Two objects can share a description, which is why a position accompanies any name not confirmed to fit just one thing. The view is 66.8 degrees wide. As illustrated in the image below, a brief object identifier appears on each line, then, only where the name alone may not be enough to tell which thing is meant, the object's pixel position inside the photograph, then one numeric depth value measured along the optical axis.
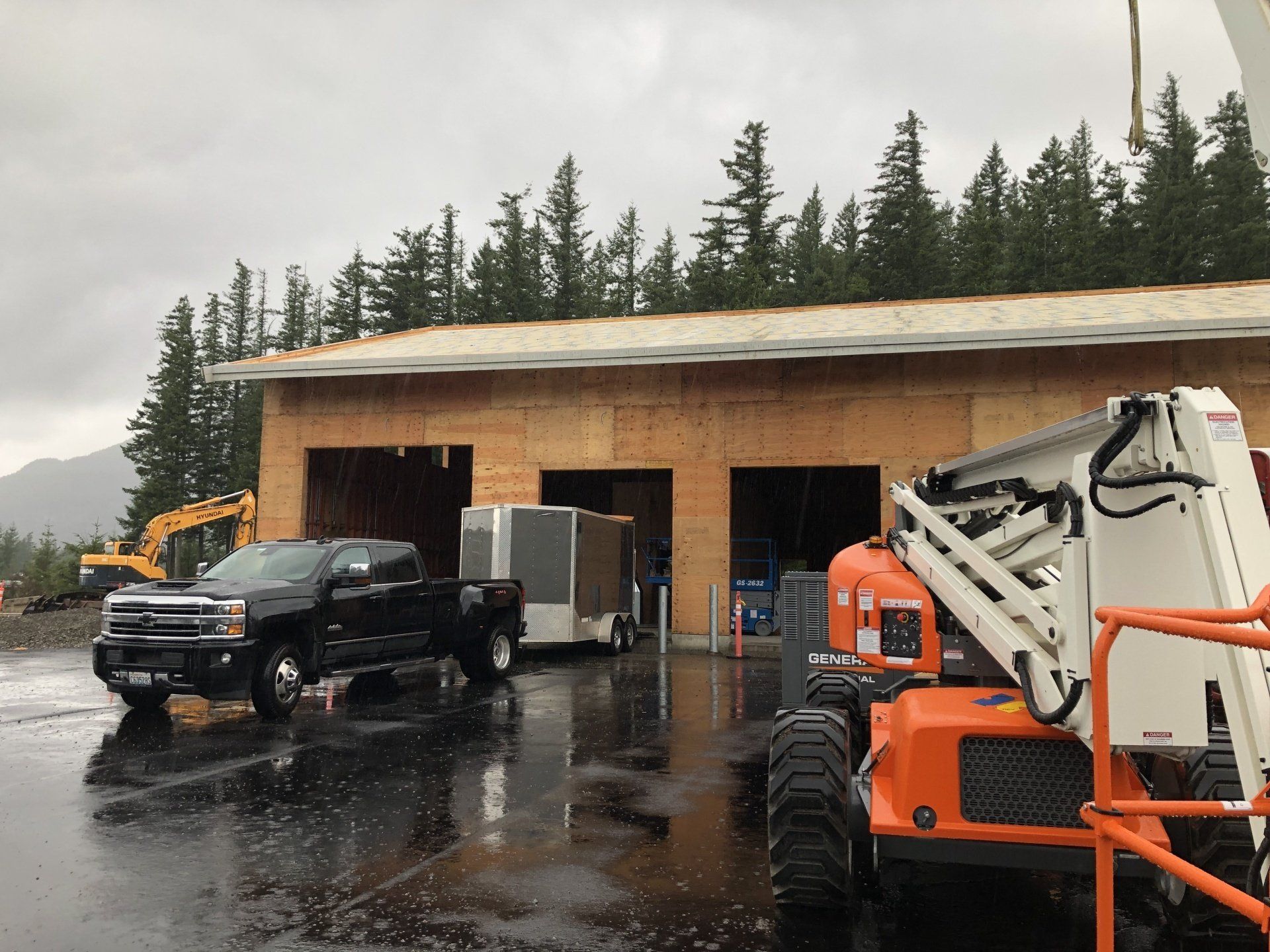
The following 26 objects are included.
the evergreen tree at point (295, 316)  77.75
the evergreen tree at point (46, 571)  49.41
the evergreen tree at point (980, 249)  48.28
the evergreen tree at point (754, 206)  54.38
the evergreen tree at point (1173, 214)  42.81
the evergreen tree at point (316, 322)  77.36
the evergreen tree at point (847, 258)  50.84
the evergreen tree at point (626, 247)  74.12
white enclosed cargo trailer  17.20
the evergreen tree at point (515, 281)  58.03
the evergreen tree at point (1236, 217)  41.28
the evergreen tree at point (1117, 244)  45.06
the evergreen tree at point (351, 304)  63.47
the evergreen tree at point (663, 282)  58.78
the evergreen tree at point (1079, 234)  45.88
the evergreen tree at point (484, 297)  58.22
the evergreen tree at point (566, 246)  61.12
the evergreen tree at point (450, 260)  65.38
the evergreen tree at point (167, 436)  63.91
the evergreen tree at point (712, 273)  53.03
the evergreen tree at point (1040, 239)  47.34
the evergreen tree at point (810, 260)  54.34
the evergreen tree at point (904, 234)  50.34
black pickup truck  9.84
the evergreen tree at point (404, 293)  61.06
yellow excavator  27.17
